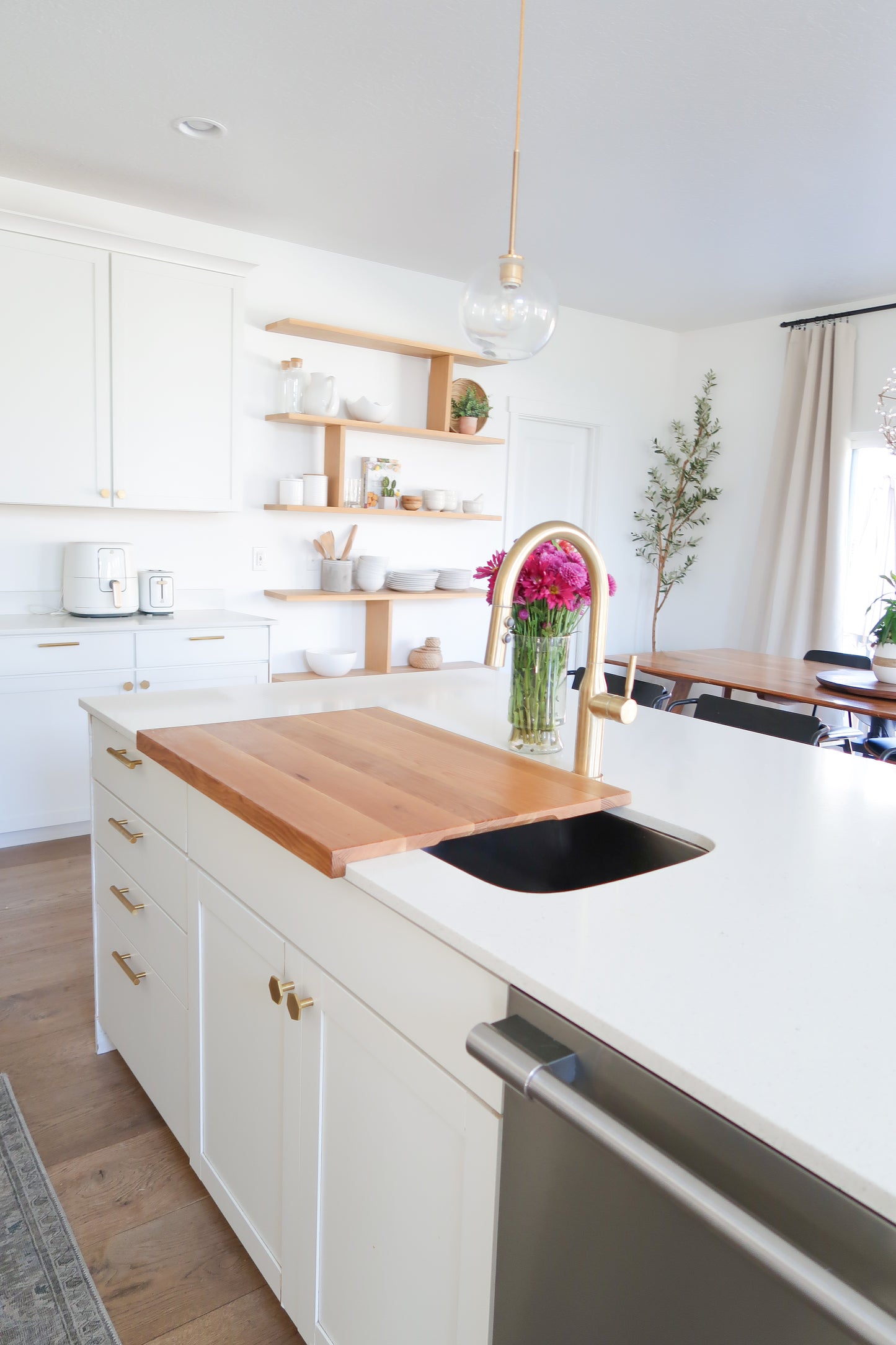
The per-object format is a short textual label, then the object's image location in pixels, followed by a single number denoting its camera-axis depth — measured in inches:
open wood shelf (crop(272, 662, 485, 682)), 168.6
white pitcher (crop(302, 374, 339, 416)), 159.9
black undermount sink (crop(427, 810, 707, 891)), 55.1
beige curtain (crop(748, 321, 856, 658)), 188.2
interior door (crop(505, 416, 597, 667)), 203.6
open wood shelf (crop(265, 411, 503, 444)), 157.3
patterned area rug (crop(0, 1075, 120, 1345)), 55.1
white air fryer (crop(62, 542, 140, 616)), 140.1
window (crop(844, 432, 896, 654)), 188.9
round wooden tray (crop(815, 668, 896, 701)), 124.7
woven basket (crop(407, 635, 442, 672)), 182.1
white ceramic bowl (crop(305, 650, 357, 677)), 166.7
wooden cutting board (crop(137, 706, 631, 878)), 43.4
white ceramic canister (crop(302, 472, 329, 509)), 163.9
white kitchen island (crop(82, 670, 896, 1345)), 27.6
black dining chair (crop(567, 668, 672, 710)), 109.0
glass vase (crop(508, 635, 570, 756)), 61.6
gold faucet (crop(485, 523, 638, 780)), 50.3
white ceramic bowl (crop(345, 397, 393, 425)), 165.5
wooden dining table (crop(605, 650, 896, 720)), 121.9
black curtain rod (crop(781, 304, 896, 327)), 181.3
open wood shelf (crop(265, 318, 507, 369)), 157.3
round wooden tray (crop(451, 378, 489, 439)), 185.6
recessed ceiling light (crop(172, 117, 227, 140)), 114.7
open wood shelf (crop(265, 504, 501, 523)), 159.3
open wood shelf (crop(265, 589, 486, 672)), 164.9
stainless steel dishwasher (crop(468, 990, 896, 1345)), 22.2
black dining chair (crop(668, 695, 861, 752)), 99.7
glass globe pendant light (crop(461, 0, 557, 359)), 71.6
